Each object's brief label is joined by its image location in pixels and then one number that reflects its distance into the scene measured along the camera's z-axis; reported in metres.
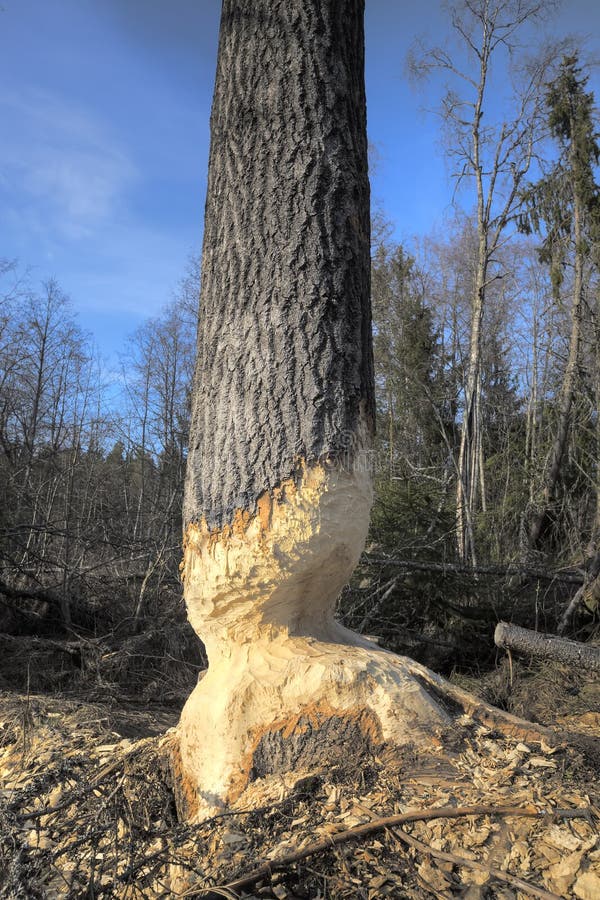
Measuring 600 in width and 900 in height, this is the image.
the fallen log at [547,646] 4.35
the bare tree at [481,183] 9.51
